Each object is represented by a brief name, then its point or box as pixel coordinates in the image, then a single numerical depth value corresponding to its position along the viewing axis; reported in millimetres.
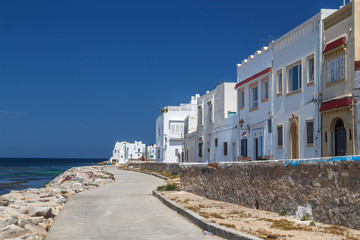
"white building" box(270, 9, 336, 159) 20109
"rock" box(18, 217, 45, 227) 9992
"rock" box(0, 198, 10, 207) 15336
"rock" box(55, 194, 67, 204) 15830
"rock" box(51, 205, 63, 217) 12875
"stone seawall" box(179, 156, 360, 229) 8133
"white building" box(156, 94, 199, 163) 58219
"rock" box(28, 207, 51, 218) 11625
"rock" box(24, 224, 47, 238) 9166
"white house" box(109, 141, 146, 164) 128125
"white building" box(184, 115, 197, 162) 45625
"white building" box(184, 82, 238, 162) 33094
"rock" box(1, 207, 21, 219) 11597
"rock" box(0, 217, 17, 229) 9703
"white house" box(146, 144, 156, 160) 107594
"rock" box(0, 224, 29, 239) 8523
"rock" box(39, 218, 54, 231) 10380
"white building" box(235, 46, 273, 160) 25609
